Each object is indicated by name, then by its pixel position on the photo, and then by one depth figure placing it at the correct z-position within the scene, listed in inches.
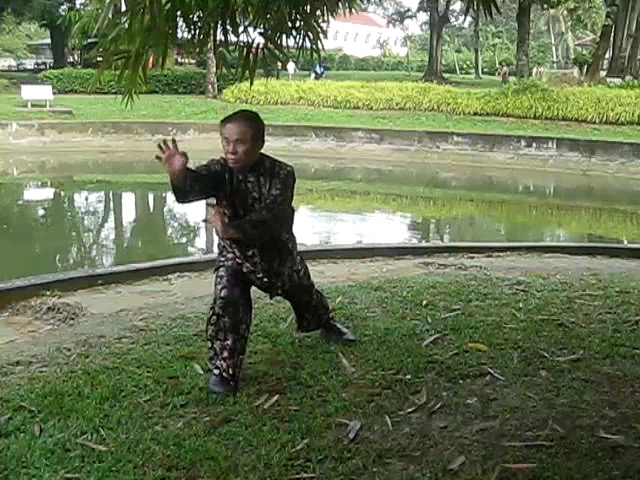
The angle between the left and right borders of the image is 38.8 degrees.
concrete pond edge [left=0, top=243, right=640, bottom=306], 187.9
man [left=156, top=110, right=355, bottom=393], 116.0
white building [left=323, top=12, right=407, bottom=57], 1759.4
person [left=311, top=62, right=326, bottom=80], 871.9
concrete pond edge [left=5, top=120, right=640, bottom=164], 521.5
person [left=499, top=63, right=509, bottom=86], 1144.4
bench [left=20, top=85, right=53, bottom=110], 650.8
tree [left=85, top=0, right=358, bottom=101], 91.5
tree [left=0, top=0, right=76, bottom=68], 877.8
